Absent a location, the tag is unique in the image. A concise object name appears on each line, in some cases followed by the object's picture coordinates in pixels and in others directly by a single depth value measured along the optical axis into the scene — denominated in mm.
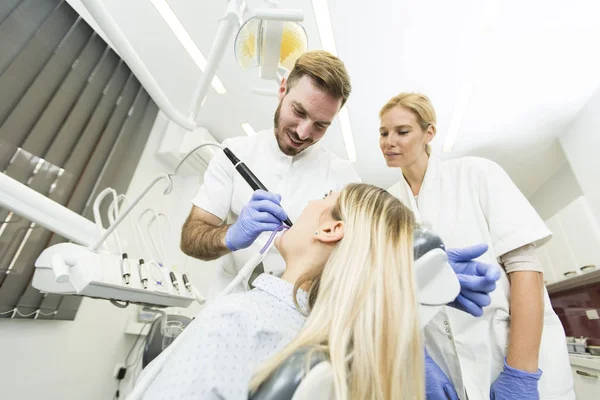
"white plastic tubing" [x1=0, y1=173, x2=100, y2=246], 734
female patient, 499
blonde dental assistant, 938
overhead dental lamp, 929
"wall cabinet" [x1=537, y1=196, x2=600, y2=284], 2613
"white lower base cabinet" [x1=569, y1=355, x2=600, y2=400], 2123
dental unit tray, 987
